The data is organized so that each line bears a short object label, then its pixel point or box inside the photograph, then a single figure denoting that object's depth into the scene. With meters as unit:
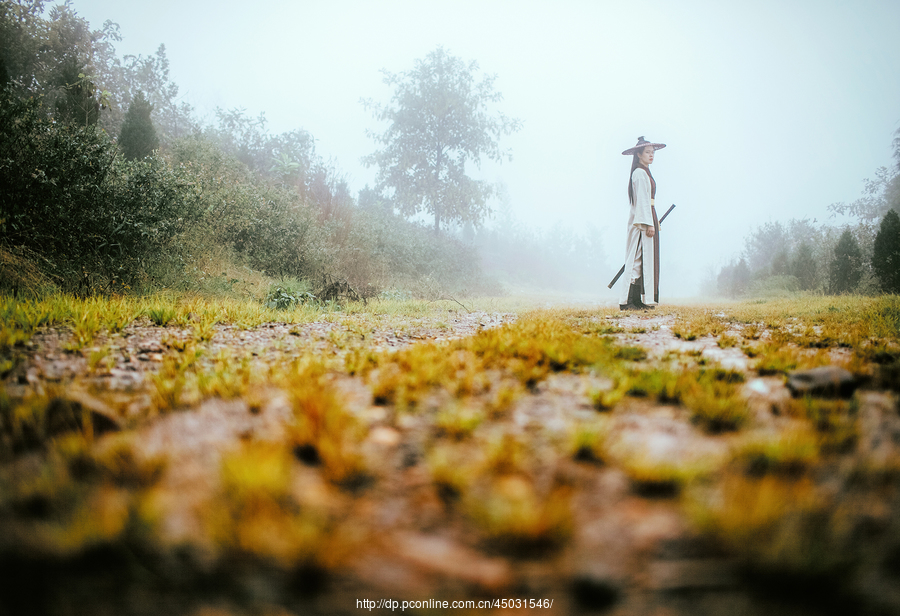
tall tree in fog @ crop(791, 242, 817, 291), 16.30
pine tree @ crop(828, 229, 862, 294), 12.49
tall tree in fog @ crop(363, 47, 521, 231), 22.14
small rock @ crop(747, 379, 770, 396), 1.92
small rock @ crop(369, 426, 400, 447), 1.35
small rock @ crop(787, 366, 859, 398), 1.78
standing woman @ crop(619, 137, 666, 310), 7.58
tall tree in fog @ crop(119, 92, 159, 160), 13.16
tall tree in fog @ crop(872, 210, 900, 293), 9.45
